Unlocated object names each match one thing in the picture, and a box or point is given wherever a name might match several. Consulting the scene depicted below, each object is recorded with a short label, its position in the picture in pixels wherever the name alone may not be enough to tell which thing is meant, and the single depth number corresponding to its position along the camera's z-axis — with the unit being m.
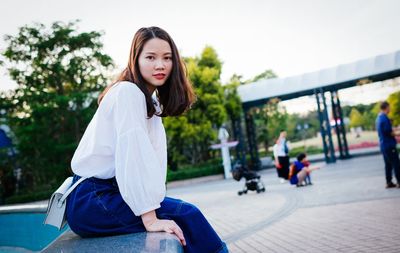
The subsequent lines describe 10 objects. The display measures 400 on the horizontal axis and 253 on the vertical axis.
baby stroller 9.70
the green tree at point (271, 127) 34.56
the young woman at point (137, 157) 1.43
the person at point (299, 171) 9.87
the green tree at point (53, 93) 18.08
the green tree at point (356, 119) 35.03
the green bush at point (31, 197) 19.44
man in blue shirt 6.61
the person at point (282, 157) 11.66
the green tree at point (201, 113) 19.41
